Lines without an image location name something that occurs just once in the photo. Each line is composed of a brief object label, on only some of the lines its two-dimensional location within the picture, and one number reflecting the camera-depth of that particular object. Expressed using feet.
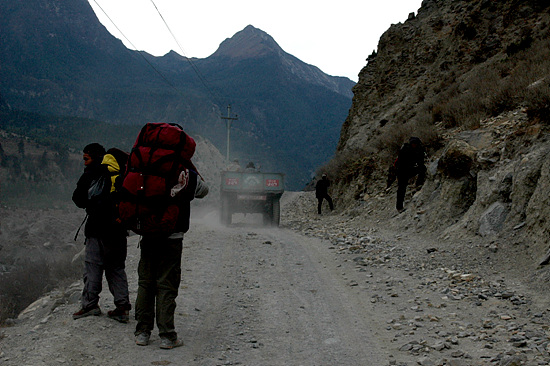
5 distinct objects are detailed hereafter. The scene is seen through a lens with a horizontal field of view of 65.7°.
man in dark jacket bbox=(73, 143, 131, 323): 15.46
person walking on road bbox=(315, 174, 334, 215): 60.80
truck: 50.11
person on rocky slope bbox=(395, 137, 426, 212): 38.50
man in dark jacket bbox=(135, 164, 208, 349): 13.25
